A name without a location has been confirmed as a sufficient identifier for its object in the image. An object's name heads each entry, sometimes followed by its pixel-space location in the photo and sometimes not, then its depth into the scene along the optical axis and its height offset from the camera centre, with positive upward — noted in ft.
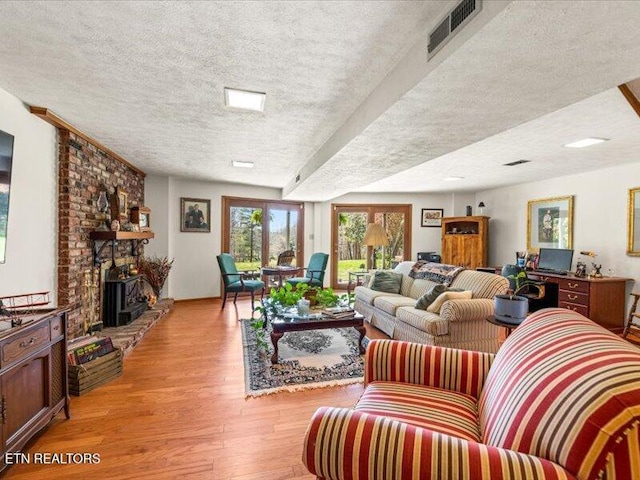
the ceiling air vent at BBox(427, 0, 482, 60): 4.27 +3.12
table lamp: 17.30 -0.02
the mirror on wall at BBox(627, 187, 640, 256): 13.73 +0.70
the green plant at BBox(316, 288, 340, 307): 11.34 -2.26
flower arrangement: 16.63 -2.06
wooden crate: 8.12 -3.79
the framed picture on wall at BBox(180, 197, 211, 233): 19.47 +1.17
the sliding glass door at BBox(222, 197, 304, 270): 20.93 +0.28
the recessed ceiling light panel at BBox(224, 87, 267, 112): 7.66 +3.43
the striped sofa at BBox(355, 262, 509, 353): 9.95 -2.77
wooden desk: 13.69 -2.66
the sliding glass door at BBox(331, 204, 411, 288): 24.26 -0.12
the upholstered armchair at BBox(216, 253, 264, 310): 17.26 -2.64
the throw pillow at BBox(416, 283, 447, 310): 11.24 -2.16
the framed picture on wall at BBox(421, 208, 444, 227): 24.50 +1.58
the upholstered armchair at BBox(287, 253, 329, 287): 18.98 -2.23
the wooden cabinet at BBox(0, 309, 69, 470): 5.39 -2.80
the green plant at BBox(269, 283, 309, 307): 11.07 -2.17
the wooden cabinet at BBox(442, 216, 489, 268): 21.44 -0.27
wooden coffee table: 9.93 -2.87
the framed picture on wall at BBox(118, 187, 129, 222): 13.69 +1.26
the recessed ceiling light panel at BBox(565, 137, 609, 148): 10.84 +3.39
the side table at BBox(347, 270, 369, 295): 19.33 -2.76
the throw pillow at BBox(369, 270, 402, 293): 14.96 -2.19
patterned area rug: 8.80 -4.10
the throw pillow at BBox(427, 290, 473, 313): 10.47 -2.01
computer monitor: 16.06 -1.11
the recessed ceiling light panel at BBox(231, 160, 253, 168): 14.65 +3.31
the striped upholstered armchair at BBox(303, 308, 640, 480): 2.50 -1.84
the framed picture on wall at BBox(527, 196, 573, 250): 16.97 +0.87
